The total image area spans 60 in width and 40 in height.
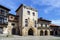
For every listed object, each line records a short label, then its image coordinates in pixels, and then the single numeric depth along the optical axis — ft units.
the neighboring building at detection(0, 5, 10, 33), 37.34
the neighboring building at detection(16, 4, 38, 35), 42.60
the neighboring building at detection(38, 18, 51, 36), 47.82
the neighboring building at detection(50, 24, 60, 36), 50.26
